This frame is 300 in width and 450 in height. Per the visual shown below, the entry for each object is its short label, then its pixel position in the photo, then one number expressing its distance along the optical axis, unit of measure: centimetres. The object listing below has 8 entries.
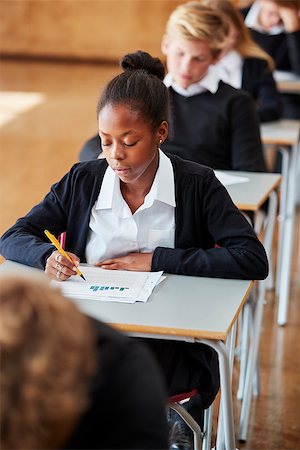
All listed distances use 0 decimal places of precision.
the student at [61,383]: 127
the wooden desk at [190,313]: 236
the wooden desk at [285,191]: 500
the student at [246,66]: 557
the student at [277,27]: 727
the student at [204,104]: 428
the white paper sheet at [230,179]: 396
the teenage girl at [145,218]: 277
